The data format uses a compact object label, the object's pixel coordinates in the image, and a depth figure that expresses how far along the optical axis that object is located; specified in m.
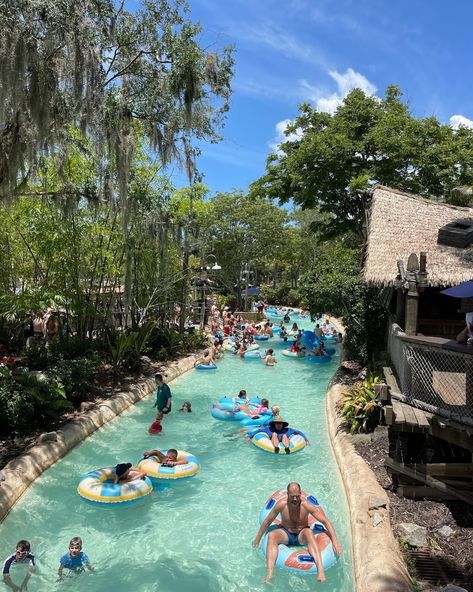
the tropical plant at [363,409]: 10.69
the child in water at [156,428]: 11.67
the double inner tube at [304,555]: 6.21
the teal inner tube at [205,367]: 19.45
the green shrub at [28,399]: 9.55
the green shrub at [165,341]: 19.56
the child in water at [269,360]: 21.09
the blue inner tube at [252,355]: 22.48
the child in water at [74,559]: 6.16
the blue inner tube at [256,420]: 12.44
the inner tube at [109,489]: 8.00
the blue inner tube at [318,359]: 22.28
